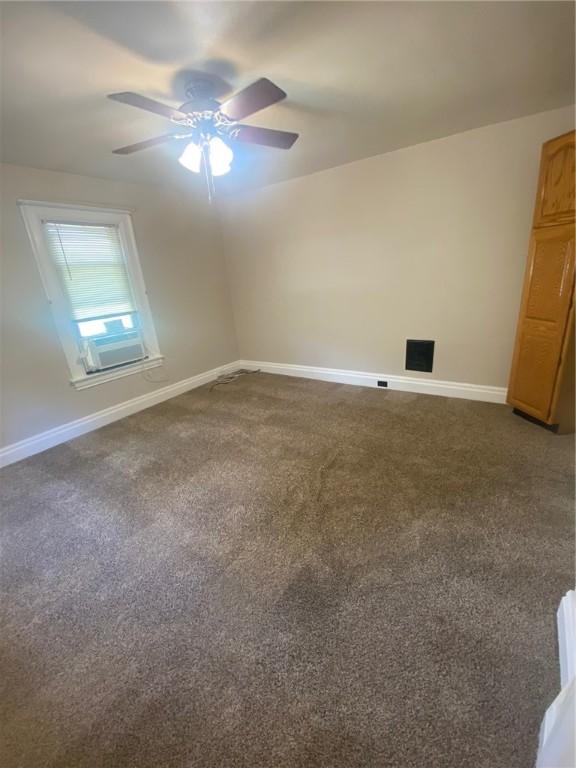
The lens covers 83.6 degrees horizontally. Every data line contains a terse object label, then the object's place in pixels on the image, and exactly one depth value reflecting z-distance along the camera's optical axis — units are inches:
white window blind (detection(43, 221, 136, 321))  114.9
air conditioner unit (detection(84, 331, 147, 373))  126.0
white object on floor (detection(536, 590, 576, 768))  29.5
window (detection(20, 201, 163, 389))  112.0
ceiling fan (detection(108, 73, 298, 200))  59.1
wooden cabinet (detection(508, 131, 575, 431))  83.6
